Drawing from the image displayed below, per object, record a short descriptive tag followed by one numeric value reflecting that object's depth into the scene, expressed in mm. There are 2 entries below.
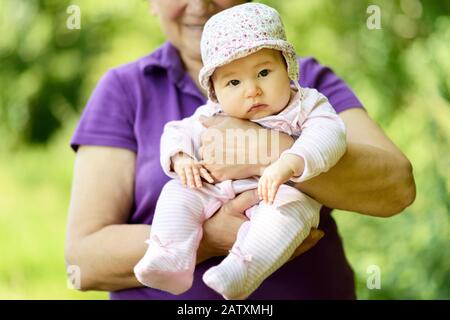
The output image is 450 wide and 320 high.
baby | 1810
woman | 2101
